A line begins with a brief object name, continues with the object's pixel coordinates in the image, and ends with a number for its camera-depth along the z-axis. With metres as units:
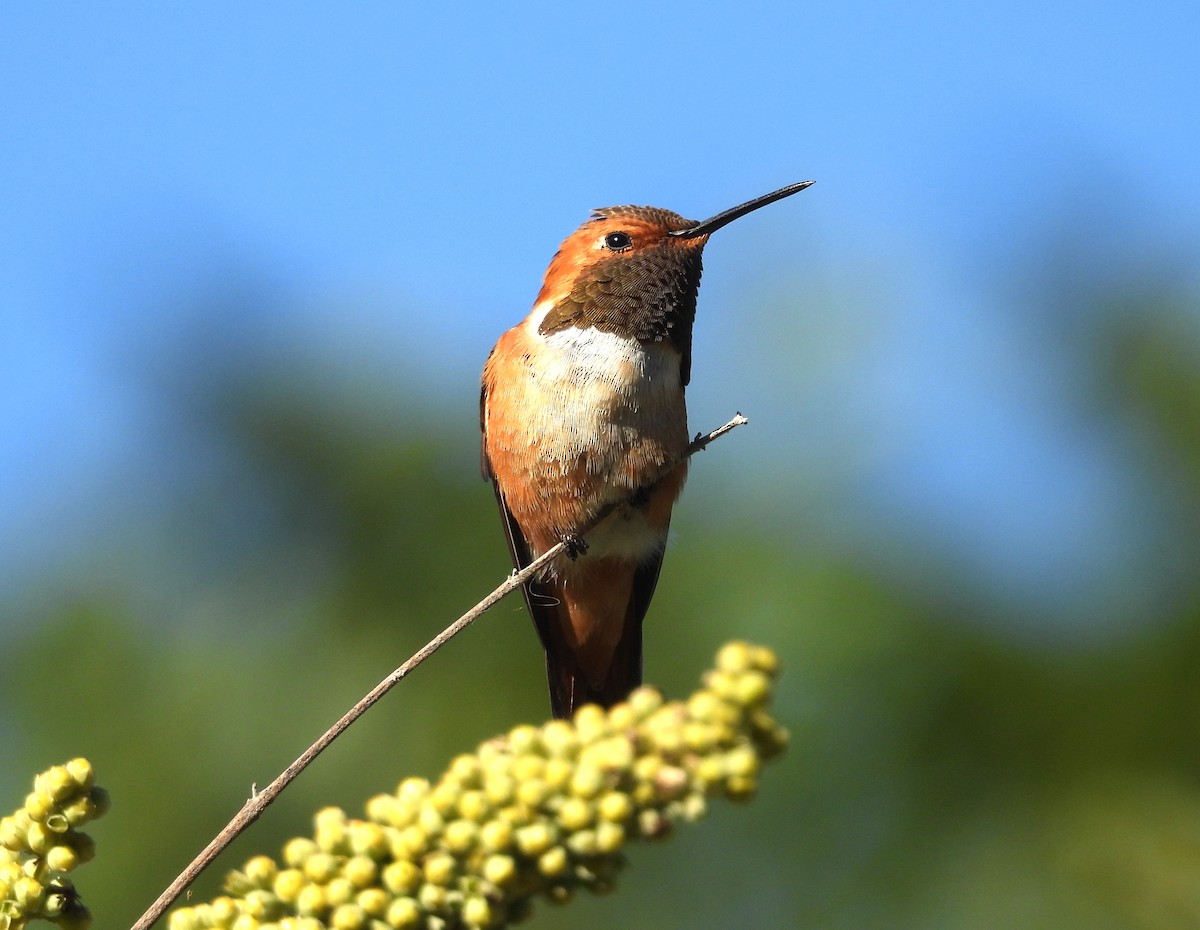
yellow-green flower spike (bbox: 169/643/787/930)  1.55
